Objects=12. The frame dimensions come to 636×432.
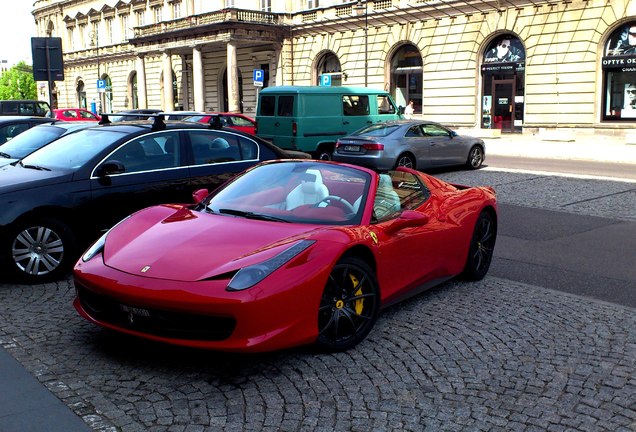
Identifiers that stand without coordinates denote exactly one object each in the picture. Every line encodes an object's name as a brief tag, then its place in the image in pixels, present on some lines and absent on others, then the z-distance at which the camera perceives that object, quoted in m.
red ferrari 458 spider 4.17
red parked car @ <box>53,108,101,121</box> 27.30
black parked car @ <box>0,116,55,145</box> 13.67
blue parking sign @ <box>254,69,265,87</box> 33.97
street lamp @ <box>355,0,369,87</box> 39.69
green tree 117.81
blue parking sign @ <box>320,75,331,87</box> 35.69
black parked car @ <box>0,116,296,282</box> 6.57
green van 19.05
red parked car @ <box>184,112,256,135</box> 22.53
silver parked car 16.14
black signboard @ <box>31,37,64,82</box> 19.30
